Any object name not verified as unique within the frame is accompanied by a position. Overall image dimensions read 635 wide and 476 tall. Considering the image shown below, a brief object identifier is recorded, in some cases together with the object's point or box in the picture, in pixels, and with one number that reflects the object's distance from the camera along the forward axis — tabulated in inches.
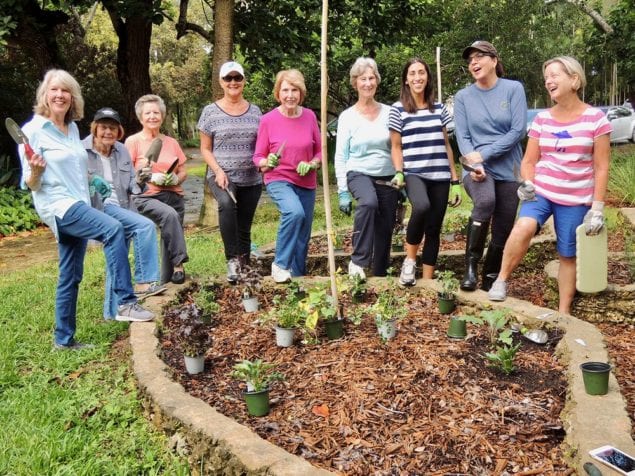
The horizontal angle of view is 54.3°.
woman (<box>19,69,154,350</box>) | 154.3
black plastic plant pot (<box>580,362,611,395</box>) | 108.1
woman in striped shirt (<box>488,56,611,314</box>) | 153.1
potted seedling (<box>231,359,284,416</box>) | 115.7
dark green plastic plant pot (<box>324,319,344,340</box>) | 149.9
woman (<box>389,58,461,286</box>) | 181.5
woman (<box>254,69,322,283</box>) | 188.1
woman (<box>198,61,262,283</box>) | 194.9
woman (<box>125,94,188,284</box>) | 193.9
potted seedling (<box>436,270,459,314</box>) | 162.7
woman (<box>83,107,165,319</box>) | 175.9
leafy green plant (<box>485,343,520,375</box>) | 124.7
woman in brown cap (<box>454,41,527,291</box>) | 174.6
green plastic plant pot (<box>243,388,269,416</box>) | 115.3
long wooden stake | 144.3
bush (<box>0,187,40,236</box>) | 413.4
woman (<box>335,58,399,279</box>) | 184.9
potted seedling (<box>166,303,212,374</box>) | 137.0
